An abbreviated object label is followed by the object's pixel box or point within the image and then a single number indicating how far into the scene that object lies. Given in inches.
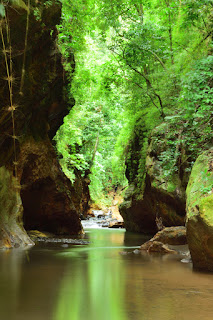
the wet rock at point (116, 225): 960.9
